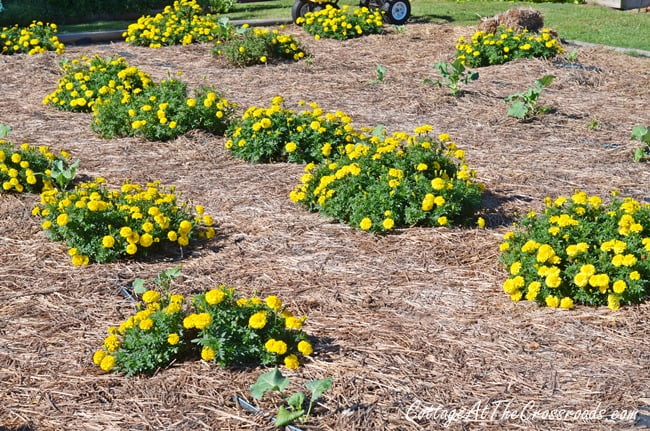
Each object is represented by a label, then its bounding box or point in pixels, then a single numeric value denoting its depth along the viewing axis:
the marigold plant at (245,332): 3.63
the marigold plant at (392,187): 5.18
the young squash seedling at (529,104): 7.48
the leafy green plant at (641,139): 6.46
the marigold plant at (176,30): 11.52
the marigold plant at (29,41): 11.14
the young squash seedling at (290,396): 3.17
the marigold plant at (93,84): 8.20
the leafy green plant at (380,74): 9.00
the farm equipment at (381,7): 12.83
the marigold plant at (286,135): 6.48
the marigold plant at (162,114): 7.20
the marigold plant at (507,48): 9.77
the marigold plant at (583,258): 4.15
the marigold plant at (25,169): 5.75
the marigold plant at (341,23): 11.73
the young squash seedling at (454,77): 8.39
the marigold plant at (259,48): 10.15
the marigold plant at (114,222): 4.80
